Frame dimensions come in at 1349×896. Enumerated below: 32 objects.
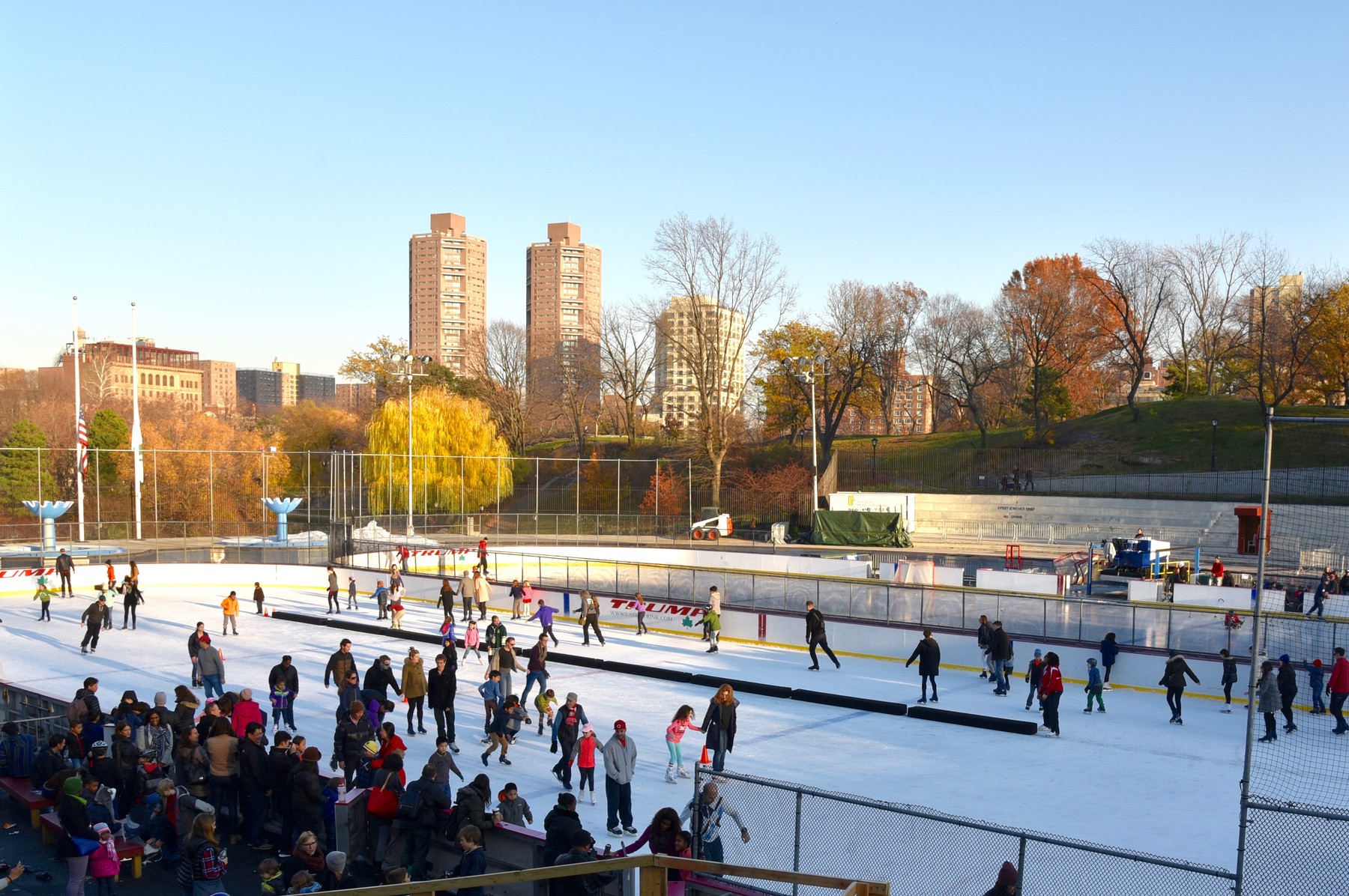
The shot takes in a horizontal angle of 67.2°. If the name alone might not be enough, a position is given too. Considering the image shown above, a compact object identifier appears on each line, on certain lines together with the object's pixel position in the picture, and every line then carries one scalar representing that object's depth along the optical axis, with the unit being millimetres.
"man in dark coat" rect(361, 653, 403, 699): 14977
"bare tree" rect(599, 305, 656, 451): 82188
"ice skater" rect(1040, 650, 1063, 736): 16875
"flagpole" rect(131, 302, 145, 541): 44375
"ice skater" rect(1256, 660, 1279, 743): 16656
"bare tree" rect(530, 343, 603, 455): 91438
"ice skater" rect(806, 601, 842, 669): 22297
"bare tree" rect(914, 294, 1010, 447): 89625
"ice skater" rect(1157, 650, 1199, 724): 18217
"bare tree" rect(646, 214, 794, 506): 64312
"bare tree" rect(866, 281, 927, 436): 77438
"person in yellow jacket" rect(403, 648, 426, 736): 15953
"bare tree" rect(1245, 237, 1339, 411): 63656
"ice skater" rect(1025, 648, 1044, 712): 18594
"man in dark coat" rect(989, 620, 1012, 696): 20297
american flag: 43394
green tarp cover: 50719
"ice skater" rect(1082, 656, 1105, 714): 18875
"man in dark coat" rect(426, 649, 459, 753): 15141
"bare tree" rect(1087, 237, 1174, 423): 79188
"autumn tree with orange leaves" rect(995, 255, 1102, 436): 76188
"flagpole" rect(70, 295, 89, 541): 43256
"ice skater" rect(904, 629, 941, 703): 19203
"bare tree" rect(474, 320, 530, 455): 88750
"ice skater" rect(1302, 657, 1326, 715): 18047
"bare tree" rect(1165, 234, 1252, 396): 82875
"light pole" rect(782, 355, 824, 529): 71262
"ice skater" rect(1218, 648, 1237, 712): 19375
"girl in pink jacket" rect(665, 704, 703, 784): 13648
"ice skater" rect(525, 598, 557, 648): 22688
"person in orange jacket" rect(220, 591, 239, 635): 24875
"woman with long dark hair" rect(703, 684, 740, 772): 13828
